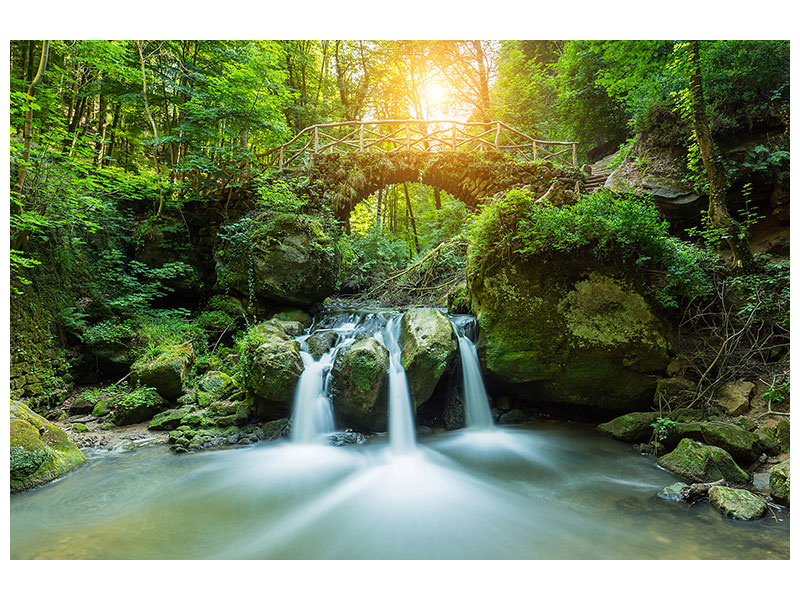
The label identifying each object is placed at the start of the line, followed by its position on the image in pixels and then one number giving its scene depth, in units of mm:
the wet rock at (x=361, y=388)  4703
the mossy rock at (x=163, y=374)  5211
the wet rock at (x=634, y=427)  4227
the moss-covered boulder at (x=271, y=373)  4773
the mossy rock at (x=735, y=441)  3326
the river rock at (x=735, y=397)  3988
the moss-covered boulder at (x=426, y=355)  4844
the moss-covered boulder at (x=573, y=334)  4664
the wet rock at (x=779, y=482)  2808
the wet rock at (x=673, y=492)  3013
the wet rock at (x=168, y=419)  4770
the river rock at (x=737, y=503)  2643
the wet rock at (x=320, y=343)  5635
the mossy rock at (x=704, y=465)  3186
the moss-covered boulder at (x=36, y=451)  3229
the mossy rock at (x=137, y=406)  4840
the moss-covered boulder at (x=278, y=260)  6746
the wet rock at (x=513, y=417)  5180
